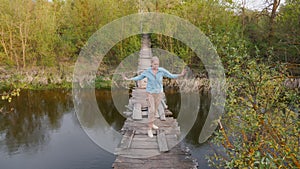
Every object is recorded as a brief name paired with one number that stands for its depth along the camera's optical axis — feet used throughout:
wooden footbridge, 12.22
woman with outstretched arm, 13.39
